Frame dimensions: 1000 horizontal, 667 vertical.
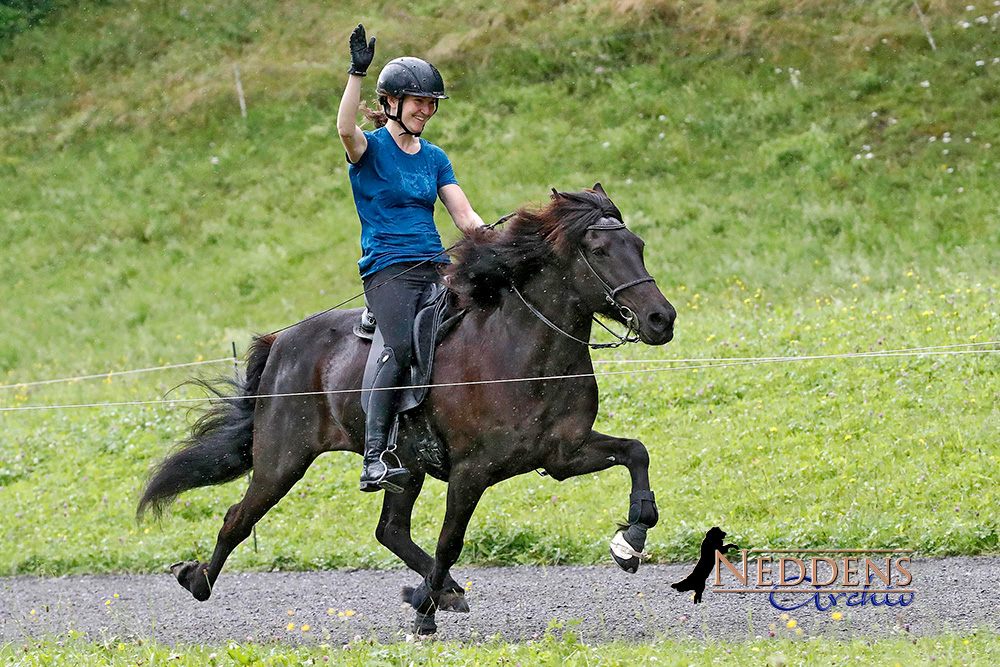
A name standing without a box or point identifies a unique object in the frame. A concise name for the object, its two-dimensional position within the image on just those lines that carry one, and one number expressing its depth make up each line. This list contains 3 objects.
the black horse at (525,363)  11.92
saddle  13.12
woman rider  13.02
